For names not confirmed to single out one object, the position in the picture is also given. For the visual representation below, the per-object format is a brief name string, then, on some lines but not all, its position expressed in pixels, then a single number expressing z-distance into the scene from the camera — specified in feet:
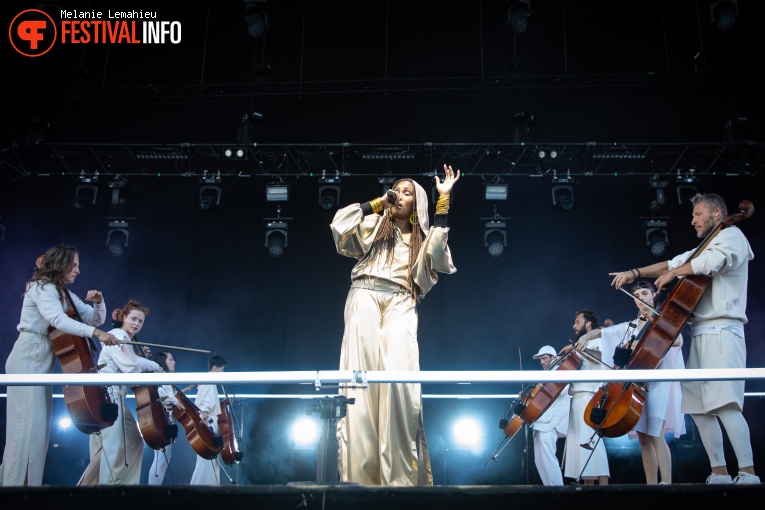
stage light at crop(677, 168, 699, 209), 32.30
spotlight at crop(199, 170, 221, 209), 34.27
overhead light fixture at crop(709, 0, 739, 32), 28.68
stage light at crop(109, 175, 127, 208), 34.35
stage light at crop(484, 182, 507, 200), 33.24
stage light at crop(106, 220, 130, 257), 35.14
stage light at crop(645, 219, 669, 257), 33.60
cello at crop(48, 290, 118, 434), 14.90
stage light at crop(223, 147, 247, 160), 33.09
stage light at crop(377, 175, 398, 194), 32.83
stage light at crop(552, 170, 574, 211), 32.96
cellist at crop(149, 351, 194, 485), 21.04
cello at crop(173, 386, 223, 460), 20.87
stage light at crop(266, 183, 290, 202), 34.27
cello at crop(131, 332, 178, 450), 18.52
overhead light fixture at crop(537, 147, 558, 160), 32.22
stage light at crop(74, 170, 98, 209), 34.24
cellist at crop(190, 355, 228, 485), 23.77
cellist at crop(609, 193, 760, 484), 13.23
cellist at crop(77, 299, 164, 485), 18.38
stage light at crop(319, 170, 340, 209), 33.58
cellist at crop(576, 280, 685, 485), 15.81
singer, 12.10
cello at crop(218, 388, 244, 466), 24.66
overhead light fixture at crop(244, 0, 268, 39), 31.73
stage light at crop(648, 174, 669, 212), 32.63
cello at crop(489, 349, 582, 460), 20.99
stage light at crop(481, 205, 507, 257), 34.22
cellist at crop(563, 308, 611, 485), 20.44
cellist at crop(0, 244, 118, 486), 14.11
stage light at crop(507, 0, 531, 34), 30.19
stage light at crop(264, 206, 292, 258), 34.91
